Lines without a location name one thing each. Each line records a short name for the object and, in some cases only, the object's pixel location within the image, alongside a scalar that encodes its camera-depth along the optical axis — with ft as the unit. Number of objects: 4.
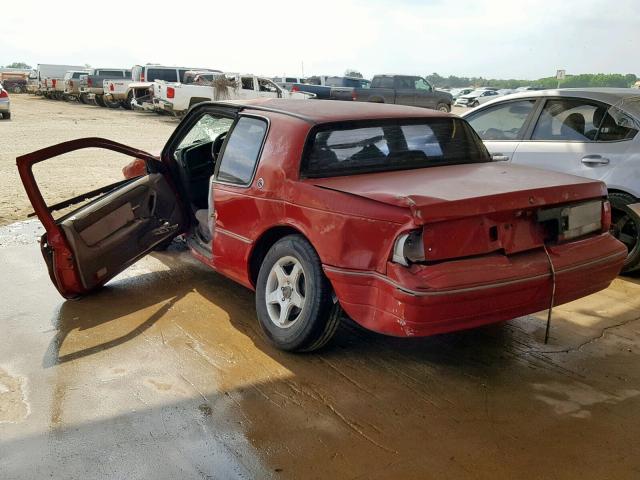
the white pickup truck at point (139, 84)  78.43
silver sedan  17.92
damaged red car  10.73
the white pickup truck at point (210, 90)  69.41
